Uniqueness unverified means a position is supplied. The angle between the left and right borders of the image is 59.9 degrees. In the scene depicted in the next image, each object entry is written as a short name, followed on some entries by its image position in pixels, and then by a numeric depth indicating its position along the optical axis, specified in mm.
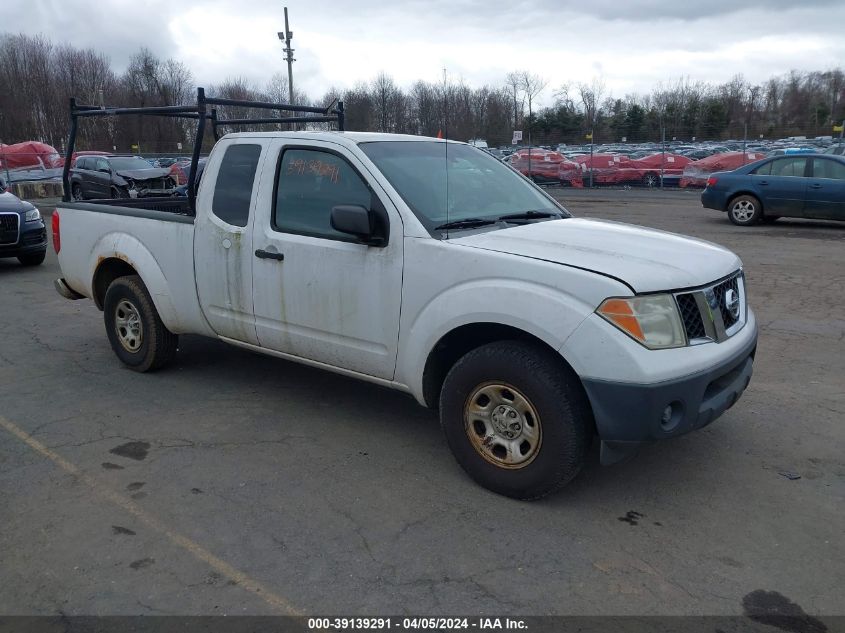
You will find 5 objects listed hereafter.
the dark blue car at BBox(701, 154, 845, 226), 14086
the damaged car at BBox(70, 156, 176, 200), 23141
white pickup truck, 3420
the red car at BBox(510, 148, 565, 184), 30484
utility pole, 37375
